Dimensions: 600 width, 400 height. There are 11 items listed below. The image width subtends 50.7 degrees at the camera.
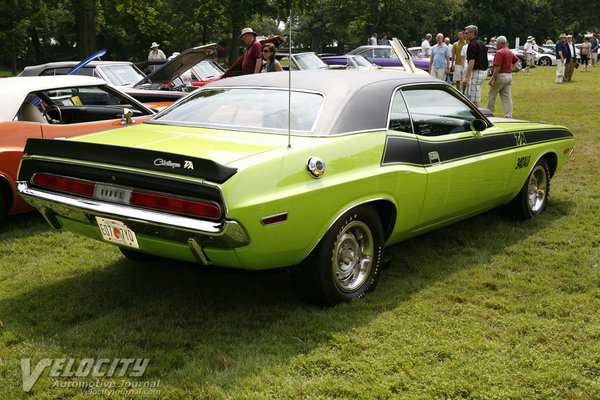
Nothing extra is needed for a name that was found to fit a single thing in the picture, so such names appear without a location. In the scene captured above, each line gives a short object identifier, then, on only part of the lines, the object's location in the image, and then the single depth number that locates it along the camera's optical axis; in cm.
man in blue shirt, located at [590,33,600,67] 3056
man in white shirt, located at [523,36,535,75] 2742
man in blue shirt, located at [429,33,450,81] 1540
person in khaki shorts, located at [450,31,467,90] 1484
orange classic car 559
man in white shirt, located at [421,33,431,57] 2431
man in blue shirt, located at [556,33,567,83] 2166
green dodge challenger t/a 333
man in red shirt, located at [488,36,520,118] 1146
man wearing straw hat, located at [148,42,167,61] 1659
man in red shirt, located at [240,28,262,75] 960
